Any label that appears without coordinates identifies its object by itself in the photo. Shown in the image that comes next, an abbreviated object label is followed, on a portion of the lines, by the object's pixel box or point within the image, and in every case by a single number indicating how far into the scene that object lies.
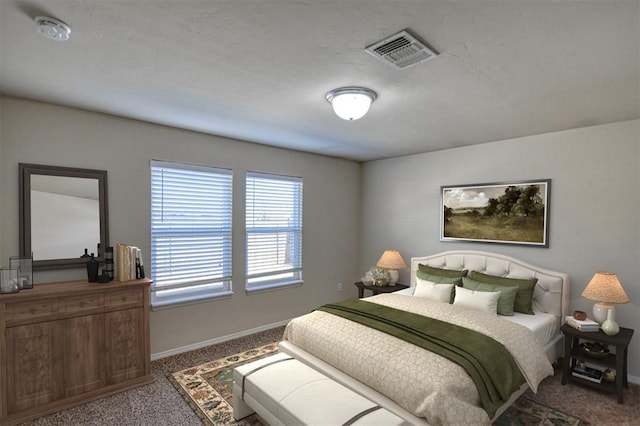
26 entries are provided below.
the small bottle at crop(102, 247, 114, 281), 2.95
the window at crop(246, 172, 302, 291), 4.26
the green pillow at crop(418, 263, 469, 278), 3.94
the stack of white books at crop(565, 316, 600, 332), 2.97
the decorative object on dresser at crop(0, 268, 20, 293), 2.46
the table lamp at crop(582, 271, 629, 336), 2.87
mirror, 2.74
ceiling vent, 1.70
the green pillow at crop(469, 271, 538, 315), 3.36
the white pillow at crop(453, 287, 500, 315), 3.25
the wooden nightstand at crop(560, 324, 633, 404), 2.77
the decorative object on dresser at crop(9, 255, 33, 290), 2.60
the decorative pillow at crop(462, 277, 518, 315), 3.28
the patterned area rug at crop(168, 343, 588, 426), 2.49
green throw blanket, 2.18
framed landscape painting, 3.64
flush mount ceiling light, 2.38
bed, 2.01
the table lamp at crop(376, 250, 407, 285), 4.62
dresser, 2.40
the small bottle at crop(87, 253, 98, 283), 2.87
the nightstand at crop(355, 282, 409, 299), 4.55
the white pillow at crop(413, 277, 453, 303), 3.67
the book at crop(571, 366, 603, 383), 2.95
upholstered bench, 1.88
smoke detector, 1.57
